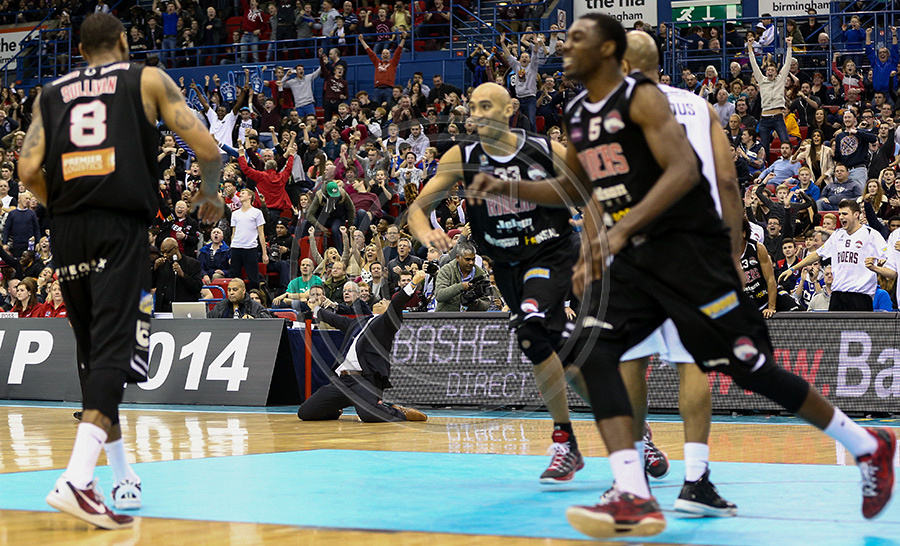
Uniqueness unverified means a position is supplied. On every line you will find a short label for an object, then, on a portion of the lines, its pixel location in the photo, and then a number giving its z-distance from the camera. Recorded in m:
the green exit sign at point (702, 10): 26.44
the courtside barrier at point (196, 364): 14.00
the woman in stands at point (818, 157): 17.81
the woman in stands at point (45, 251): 19.41
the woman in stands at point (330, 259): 14.34
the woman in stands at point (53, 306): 16.47
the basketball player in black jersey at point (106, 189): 5.16
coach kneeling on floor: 11.66
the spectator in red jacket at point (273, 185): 19.53
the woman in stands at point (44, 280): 17.86
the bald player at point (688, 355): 5.13
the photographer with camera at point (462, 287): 12.88
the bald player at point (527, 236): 6.34
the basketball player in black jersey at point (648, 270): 4.45
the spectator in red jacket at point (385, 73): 23.67
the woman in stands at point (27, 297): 16.97
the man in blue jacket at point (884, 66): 20.23
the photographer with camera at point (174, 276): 17.17
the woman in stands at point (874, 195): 15.51
